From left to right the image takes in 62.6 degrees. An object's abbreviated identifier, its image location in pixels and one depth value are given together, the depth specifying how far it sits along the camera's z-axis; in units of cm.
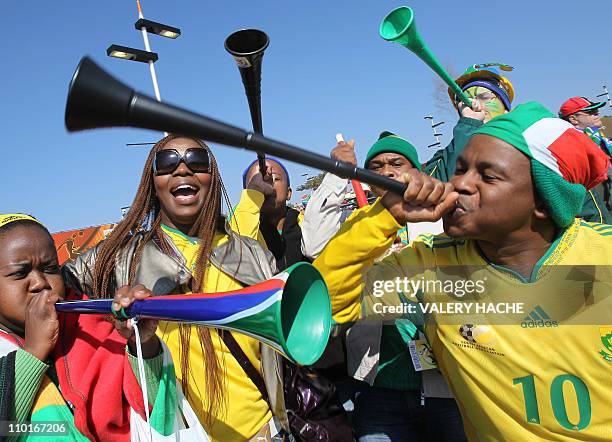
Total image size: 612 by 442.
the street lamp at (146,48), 969
